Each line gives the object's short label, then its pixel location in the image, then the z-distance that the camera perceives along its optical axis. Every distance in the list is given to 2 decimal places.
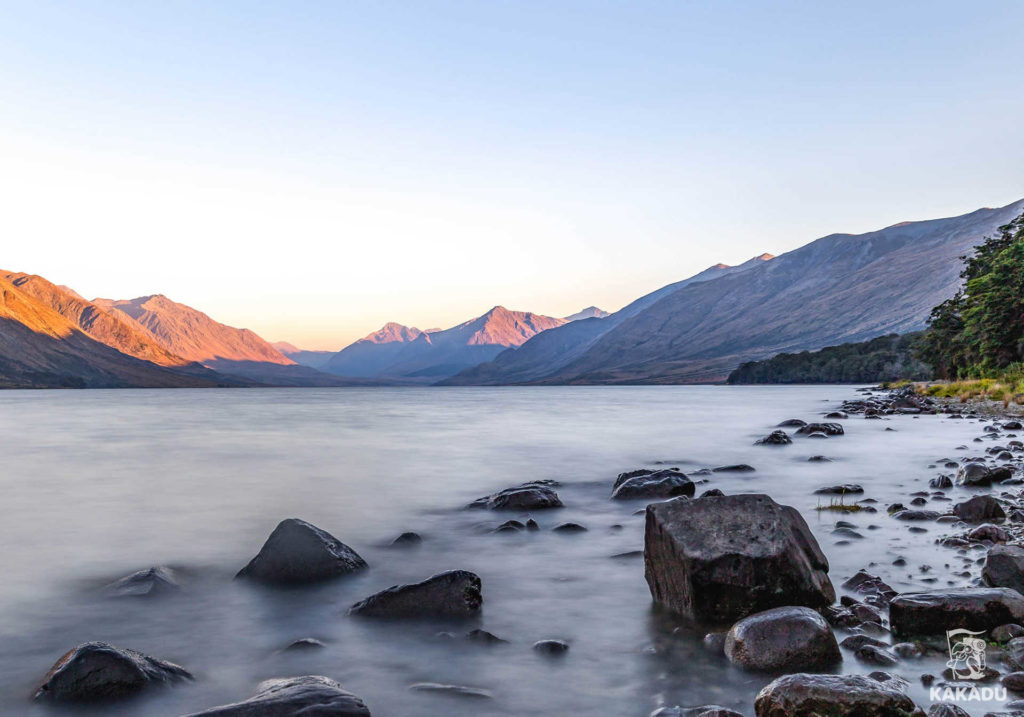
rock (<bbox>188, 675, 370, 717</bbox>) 5.73
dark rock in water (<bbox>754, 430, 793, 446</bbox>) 34.44
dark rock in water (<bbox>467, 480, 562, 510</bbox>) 18.20
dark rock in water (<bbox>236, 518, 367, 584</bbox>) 11.39
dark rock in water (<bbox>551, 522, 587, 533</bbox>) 15.15
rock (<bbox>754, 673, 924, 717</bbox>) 5.48
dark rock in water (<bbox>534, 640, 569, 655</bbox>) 8.32
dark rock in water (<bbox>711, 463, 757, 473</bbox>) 24.55
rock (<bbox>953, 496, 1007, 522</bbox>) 13.24
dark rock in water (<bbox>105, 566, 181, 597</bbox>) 11.20
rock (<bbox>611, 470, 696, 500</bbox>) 18.53
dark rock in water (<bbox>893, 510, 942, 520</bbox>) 14.12
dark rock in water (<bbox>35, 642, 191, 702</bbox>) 7.02
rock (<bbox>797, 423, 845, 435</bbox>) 38.10
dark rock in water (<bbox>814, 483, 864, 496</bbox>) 18.97
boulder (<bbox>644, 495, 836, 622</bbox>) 8.31
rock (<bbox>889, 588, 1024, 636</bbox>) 7.33
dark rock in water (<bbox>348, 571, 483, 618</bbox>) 9.46
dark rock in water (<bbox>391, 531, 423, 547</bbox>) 14.99
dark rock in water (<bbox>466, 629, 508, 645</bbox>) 8.58
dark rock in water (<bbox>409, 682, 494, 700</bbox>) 7.12
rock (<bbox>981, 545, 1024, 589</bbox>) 8.54
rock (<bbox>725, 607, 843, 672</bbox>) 7.04
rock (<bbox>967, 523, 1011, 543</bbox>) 11.48
